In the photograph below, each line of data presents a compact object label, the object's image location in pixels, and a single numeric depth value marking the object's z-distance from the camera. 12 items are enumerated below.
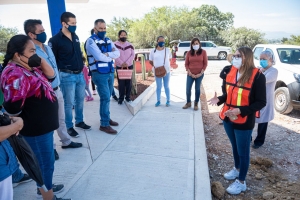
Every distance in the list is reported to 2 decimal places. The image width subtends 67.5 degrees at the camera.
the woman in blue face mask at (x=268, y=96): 3.77
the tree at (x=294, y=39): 23.00
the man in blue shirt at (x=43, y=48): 2.86
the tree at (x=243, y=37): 28.94
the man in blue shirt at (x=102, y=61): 3.85
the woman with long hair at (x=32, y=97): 1.82
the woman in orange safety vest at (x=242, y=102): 2.49
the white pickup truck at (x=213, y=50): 22.83
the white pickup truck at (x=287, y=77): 5.31
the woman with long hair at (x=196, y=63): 5.30
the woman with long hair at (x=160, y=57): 5.57
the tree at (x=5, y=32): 33.90
